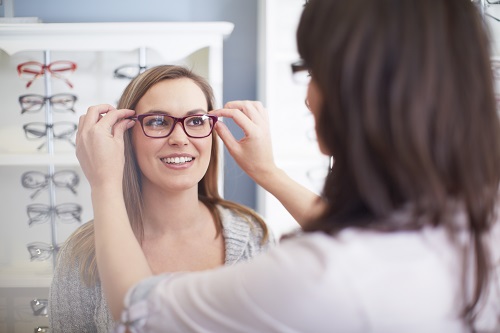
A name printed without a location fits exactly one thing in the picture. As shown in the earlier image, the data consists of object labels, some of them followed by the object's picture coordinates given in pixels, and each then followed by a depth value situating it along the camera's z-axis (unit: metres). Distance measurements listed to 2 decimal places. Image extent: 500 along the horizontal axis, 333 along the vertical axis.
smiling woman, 1.19
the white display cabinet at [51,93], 1.84
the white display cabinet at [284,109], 1.94
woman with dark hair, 0.56
